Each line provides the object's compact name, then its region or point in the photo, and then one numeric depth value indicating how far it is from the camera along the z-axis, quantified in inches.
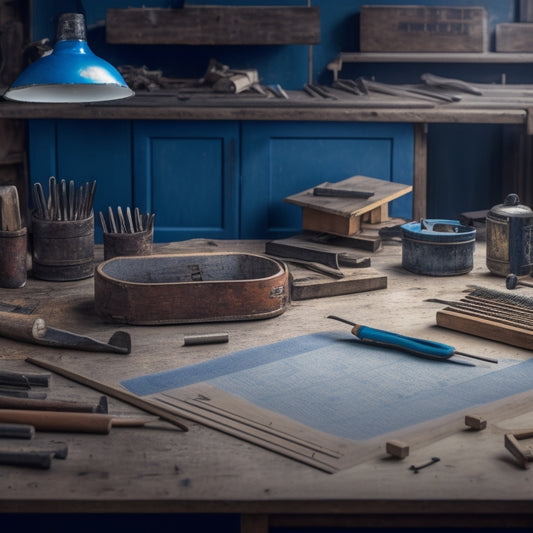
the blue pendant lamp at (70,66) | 85.4
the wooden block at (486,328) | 74.7
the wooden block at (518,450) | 51.9
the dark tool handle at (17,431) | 55.1
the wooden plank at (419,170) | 181.6
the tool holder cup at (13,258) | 89.4
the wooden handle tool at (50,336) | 72.2
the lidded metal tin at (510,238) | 93.2
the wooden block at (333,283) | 88.9
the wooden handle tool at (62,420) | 56.2
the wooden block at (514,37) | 215.9
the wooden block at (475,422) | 57.1
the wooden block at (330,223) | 108.9
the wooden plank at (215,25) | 199.8
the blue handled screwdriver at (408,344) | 71.1
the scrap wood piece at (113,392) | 58.6
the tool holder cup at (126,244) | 96.7
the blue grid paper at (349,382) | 59.7
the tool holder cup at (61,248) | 93.4
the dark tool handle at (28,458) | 51.0
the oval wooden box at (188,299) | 78.8
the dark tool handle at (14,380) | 63.3
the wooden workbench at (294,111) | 177.3
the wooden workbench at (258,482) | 48.0
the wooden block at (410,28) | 213.2
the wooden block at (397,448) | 52.7
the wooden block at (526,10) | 216.1
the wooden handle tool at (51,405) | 58.7
